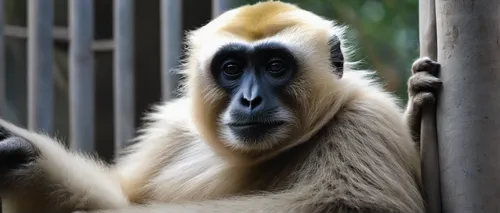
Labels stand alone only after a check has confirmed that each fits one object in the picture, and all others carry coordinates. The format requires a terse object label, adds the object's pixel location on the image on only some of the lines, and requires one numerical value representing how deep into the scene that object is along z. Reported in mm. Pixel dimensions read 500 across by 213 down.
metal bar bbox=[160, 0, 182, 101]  13961
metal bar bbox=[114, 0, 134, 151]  14258
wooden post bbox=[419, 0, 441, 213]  8344
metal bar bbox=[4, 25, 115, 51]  16828
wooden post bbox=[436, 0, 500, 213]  7836
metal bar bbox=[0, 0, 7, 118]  13953
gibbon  8523
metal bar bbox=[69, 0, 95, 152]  14396
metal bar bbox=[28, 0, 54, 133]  14203
